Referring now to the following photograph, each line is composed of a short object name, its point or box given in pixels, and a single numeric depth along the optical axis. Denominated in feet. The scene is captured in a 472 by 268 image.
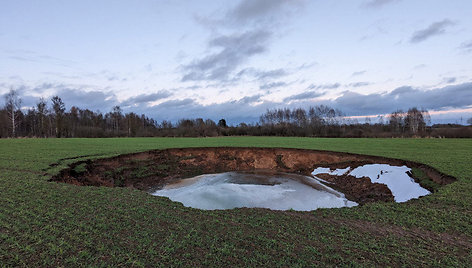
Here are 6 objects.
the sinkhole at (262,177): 29.35
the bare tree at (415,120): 191.53
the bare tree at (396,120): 202.34
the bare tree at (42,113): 172.24
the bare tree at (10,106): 141.17
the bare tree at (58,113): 161.55
